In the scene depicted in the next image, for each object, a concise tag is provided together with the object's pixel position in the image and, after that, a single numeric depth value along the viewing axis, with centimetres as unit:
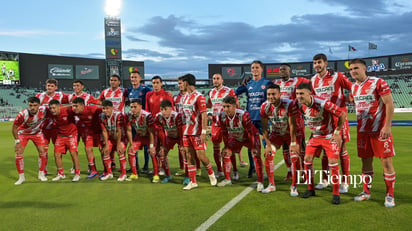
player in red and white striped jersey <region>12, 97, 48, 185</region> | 726
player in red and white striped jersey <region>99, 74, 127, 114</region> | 846
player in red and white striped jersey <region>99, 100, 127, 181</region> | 727
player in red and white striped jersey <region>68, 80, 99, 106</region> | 826
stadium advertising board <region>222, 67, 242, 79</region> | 6656
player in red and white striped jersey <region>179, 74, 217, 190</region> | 625
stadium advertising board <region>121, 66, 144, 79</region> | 6106
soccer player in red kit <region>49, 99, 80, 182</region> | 746
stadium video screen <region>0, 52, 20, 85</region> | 4847
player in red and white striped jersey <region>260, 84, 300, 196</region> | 550
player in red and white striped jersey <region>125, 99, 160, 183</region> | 711
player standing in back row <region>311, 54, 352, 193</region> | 576
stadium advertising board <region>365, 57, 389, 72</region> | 5850
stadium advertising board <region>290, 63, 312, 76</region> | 6500
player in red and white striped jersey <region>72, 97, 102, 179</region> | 766
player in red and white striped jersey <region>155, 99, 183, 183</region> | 687
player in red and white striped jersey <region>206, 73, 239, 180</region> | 714
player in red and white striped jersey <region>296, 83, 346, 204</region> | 493
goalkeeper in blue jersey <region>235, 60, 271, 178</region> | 722
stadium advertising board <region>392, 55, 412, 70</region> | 5593
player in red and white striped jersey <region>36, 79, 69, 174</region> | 812
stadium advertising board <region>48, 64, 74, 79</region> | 5572
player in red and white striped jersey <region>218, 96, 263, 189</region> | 598
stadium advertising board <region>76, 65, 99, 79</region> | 5778
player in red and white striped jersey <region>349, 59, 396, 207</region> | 474
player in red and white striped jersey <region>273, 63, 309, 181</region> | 652
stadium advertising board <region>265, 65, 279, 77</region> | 6388
